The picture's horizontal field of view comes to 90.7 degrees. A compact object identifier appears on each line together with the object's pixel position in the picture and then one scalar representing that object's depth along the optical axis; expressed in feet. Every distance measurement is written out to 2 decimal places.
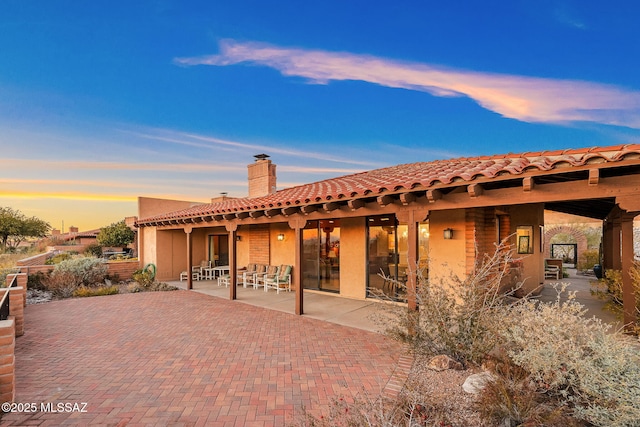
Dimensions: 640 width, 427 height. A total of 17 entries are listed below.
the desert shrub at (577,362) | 9.18
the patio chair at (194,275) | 49.02
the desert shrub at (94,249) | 80.52
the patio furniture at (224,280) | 42.68
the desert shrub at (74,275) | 37.99
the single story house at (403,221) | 15.19
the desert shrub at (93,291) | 37.11
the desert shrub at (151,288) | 40.37
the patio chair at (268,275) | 39.04
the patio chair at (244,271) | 41.52
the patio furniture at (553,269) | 45.83
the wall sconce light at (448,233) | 25.26
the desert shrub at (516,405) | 9.80
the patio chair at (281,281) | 37.76
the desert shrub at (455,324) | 14.52
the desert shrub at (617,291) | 15.76
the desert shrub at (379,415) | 9.68
